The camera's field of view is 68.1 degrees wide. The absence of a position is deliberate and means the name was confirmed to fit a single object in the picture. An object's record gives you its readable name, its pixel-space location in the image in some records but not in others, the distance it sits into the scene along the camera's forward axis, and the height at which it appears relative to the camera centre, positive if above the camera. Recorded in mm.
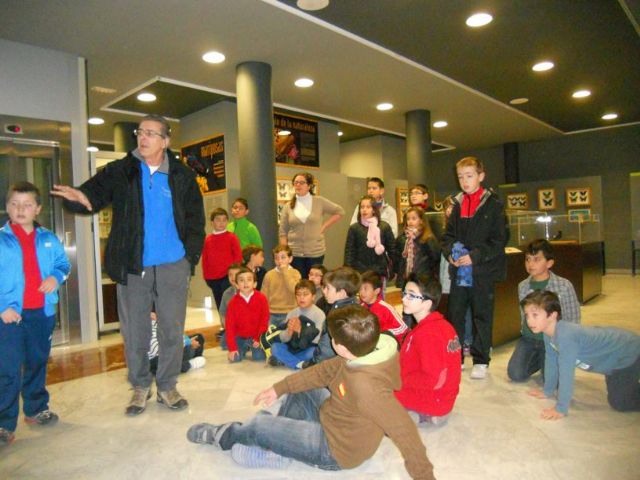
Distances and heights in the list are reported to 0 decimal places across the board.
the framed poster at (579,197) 10195 +611
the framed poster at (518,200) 10898 +637
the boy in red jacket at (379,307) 3111 -492
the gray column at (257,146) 5082 +997
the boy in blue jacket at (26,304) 2322 -289
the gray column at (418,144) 7453 +1389
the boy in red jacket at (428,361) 2324 -648
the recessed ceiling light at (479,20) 4414 +1994
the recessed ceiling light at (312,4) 3919 +1940
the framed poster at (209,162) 6773 +1157
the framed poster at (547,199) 10523 +621
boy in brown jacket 1591 -658
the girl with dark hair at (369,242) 3984 -71
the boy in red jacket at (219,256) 4605 -160
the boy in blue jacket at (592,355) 2404 -679
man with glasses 2549 -6
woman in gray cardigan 4688 +82
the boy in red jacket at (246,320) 3764 -651
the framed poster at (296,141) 7344 +1531
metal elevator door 4359 +705
